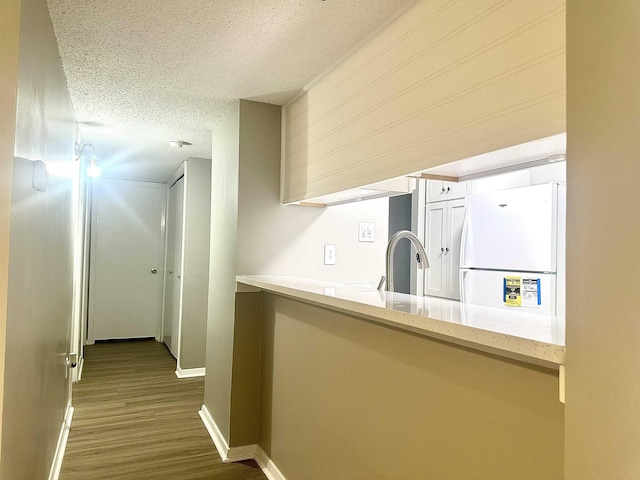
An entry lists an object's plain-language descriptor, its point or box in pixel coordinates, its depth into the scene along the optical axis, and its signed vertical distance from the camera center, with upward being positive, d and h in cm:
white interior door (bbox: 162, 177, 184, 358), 474 -28
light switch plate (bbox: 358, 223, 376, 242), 291 +12
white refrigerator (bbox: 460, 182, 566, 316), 312 +4
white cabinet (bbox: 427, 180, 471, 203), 410 +61
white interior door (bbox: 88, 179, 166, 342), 563 -19
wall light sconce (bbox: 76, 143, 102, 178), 322 +58
